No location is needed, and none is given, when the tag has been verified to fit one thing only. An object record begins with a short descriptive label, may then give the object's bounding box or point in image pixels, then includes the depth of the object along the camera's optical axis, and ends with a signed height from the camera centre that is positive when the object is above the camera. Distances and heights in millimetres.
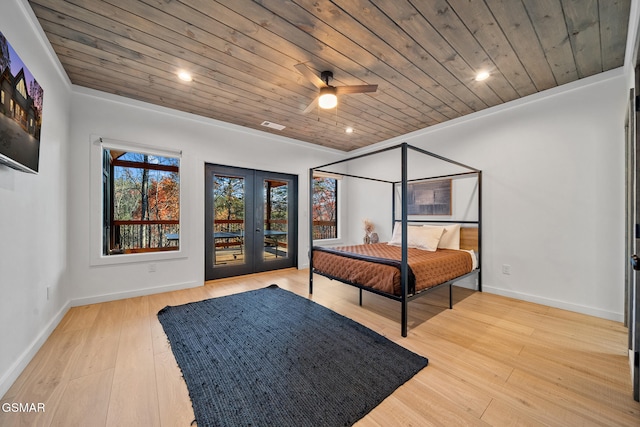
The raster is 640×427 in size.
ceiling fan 2272 +1205
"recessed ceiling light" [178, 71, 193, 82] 2543 +1438
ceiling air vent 3988 +1445
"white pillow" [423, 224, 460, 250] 3508 -369
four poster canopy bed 2398 -369
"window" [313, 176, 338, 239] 5508 +98
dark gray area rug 1392 -1116
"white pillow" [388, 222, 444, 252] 3416 -360
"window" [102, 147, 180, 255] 3275 +145
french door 4031 -154
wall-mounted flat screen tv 1424 +644
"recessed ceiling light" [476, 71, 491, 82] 2547 +1442
